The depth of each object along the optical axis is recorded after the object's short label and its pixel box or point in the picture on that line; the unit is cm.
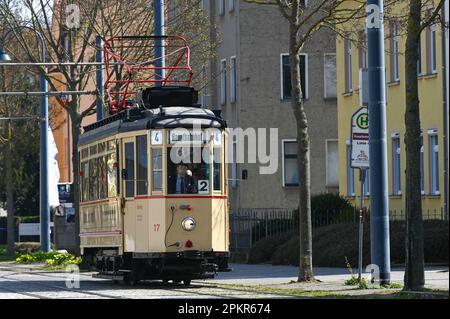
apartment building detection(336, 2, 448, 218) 3975
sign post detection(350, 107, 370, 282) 2602
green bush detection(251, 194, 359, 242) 4128
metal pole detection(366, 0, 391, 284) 2520
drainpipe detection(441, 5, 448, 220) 3816
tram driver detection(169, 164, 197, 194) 2695
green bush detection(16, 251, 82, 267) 4391
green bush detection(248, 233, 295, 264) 4100
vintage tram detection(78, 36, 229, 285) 2689
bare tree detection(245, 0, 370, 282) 2745
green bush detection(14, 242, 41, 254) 6278
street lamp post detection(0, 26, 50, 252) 4906
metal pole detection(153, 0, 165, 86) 3547
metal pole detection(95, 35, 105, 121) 4112
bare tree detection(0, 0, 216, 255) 4212
